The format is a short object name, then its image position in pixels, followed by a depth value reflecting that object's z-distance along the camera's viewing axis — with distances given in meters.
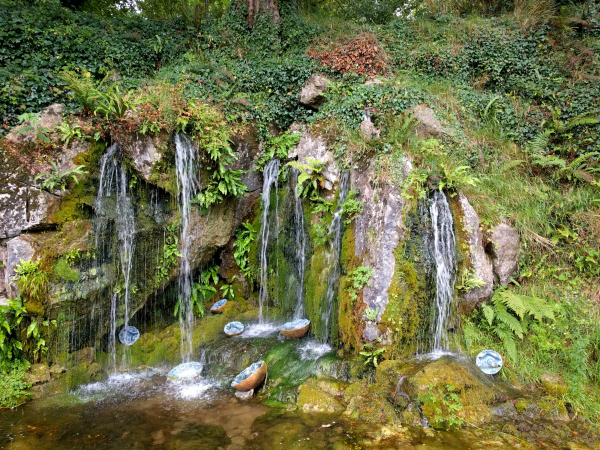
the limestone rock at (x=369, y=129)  7.85
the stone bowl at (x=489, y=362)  5.62
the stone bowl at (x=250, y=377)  5.67
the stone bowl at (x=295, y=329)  6.80
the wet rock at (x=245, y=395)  5.65
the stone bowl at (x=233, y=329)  7.37
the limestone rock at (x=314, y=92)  9.01
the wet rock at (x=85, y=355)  6.50
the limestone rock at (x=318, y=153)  7.67
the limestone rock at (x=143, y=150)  7.09
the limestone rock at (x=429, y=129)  8.38
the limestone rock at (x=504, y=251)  6.83
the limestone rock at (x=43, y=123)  6.78
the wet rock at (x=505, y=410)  4.79
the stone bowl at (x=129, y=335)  7.12
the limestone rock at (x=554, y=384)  5.16
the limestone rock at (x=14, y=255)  6.16
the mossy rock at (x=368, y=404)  4.76
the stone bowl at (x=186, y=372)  6.31
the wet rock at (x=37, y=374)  5.96
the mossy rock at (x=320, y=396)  5.09
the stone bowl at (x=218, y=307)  7.93
